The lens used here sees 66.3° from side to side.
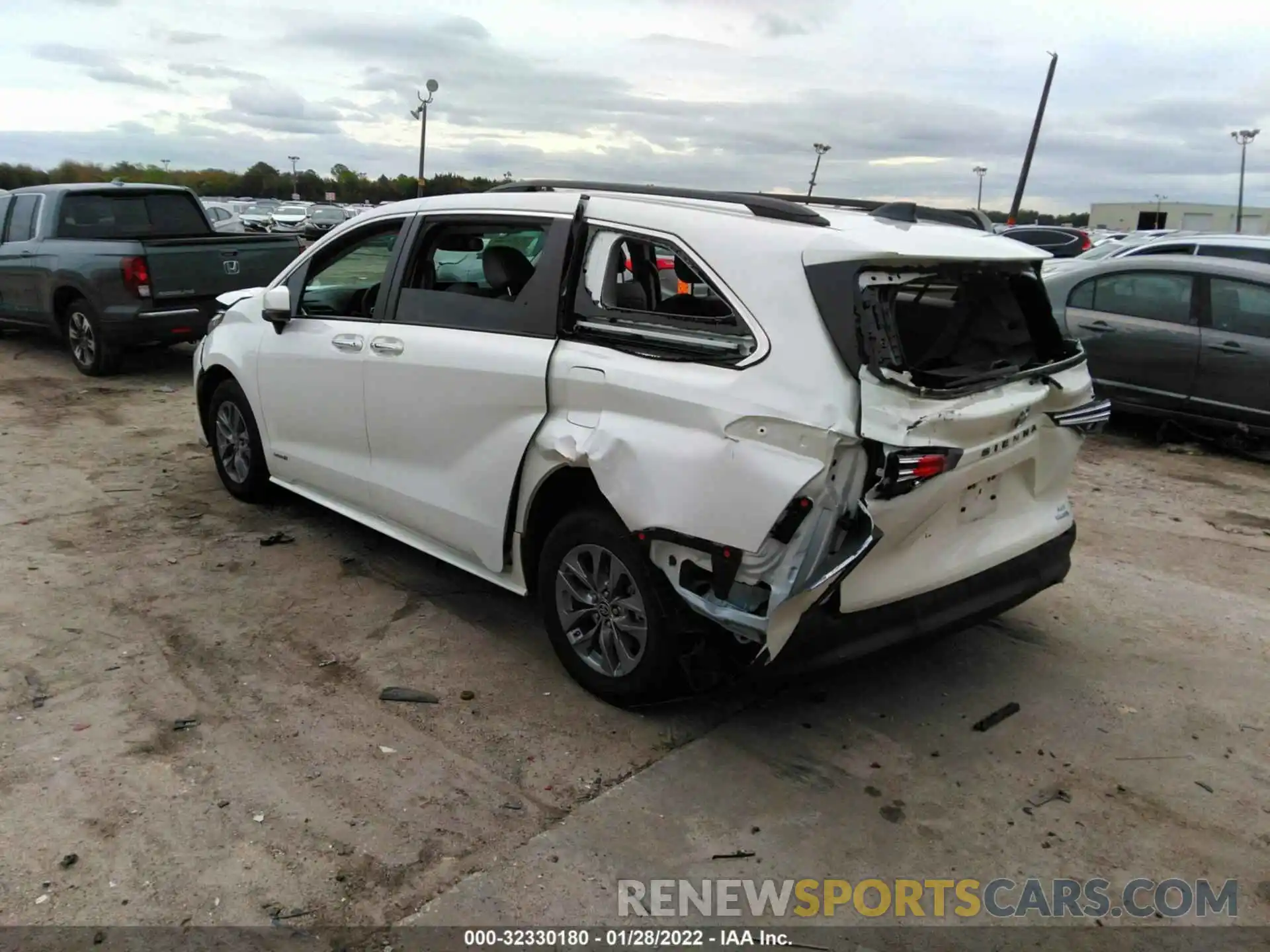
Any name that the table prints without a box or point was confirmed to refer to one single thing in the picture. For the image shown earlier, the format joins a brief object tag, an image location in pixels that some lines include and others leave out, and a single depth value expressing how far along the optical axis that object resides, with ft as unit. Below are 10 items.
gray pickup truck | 31.19
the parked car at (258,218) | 94.17
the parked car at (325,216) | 106.11
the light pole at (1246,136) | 150.31
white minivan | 10.05
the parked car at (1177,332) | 25.34
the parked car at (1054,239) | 71.82
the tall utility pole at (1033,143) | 95.61
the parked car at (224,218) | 73.77
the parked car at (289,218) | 106.63
